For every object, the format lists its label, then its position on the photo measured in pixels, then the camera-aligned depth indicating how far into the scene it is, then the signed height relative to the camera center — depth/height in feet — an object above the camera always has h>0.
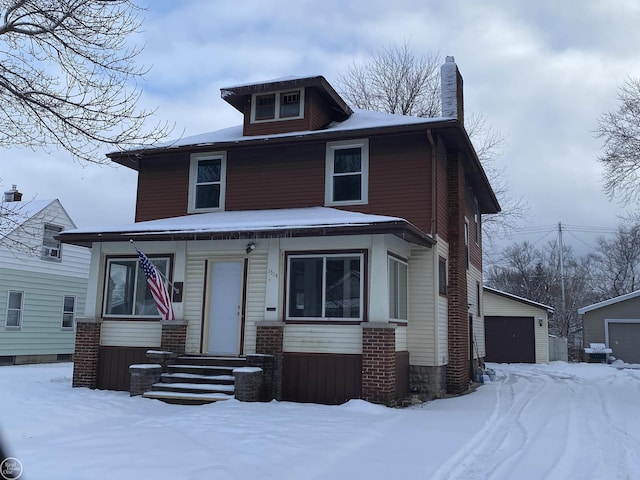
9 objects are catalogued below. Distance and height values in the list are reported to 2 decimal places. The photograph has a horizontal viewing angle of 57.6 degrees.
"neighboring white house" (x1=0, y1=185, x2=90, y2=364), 65.51 +3.43
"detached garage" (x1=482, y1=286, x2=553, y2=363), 85.30 +0.84
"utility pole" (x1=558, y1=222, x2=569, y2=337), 140.69 +18.26
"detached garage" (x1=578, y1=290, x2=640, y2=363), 91.83 +1.80
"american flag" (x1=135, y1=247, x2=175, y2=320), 38.99 +2.54
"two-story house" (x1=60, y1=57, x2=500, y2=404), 37.27 +5.53
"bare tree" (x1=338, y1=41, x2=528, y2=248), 94.58 +38.59
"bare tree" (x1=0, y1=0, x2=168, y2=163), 26.89 +13.02
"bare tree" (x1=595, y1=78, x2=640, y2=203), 55.72 +18.20
